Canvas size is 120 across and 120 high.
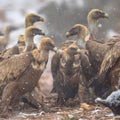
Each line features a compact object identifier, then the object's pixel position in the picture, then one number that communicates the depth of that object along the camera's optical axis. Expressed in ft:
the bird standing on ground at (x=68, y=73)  57.93
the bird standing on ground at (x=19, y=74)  54.39
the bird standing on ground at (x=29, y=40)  61.21
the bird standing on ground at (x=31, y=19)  70.08
